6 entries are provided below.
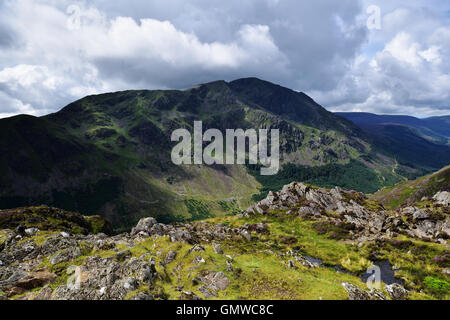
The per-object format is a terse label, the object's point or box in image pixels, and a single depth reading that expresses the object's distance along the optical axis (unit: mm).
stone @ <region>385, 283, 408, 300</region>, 35688
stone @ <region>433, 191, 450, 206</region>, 93594
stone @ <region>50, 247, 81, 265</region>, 37969
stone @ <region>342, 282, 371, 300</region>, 28359
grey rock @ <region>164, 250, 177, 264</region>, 39047
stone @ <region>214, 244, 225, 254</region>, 41688
